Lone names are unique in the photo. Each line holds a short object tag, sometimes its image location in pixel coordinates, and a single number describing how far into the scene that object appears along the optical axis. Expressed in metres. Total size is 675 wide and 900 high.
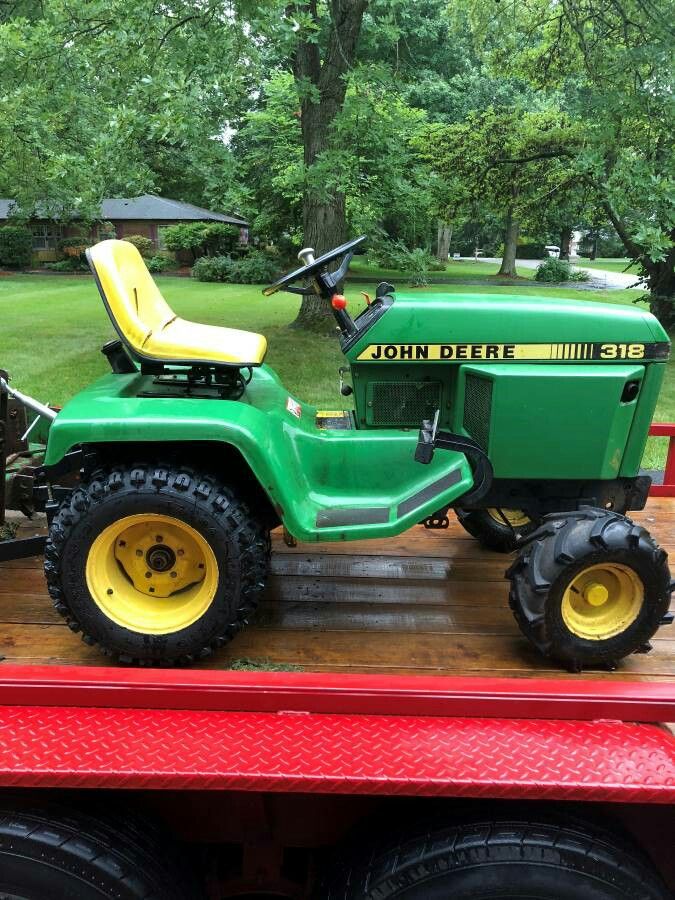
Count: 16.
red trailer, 1.38
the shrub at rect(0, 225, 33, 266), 26.66
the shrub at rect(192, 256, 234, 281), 22.95
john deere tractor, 2.00
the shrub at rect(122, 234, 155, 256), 27.23
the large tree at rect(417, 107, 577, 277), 10.71
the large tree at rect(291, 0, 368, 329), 7.58
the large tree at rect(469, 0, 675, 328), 6.61
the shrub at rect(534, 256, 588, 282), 25.83
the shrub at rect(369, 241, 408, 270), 8.91
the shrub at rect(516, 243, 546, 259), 46.38
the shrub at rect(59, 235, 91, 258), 28.20
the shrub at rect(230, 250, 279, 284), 22.64
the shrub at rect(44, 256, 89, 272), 26.58
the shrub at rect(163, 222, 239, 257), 26.69
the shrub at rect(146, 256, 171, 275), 25.59
